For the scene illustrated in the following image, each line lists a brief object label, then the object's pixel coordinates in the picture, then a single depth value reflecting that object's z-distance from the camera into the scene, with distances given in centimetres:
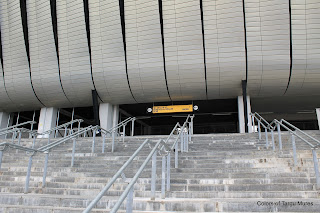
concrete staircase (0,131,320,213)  404
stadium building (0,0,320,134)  1496
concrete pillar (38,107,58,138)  2088
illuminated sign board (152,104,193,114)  1936
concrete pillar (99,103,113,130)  1938
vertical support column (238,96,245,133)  1734
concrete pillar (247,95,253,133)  1630
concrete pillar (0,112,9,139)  2288
